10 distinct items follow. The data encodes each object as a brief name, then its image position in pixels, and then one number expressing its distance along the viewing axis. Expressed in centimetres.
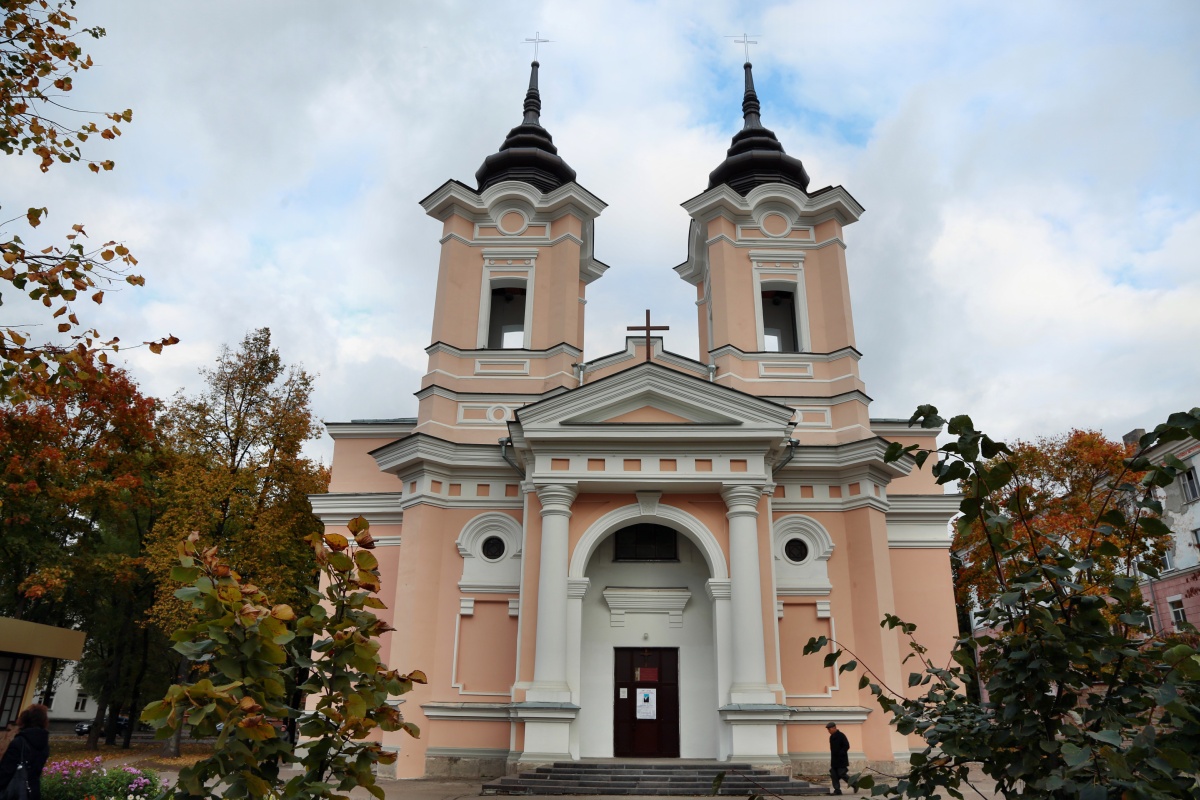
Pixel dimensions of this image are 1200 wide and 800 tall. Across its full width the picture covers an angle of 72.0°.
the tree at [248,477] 2125
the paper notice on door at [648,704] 1540
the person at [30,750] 750
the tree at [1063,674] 201
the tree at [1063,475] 2286
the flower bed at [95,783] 930
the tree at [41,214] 529
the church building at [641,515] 1470
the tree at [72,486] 1875
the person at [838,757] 1297
